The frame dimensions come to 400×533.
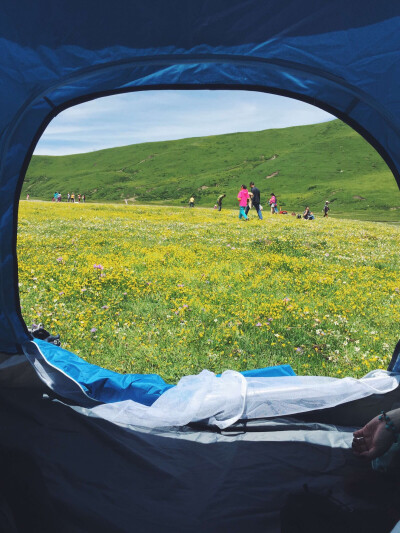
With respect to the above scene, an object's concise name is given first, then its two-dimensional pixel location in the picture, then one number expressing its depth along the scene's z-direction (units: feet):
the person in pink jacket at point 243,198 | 80.02
